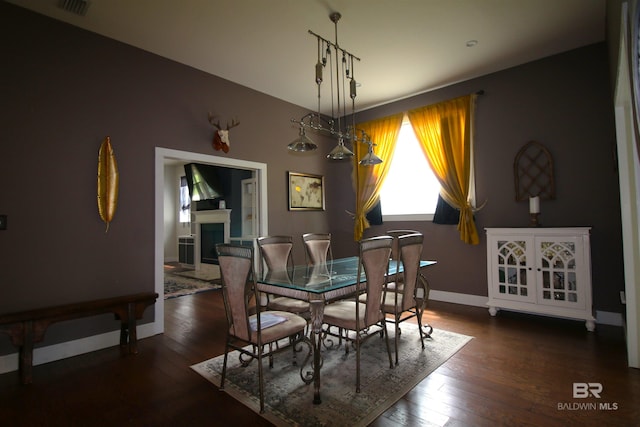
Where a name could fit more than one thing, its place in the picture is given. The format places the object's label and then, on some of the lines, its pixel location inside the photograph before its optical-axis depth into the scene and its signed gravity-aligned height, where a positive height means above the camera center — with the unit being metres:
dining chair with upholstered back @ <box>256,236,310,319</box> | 2.73 -0.37
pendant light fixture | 2.60 +1.76
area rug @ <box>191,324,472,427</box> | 1.80 -1.10
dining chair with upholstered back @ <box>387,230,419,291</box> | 3.13 -0.28
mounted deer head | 3.77 +1.02
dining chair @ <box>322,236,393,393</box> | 2.10 -0.51
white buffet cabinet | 3.02 -0.55
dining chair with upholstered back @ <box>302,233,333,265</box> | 3.42 -0.28
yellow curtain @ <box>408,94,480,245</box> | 3.96 +0.94
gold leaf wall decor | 2.90 +0.40
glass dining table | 1.99 -0.43
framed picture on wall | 4.74 +0.47
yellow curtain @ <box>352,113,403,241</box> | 4.72 +0.82
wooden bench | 2.27 -0.74
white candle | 3.38 +0.15
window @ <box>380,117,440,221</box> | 4.49 +0.52
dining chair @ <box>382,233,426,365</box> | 2.40 -0.46
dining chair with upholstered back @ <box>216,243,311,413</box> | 1.88 -0.54
